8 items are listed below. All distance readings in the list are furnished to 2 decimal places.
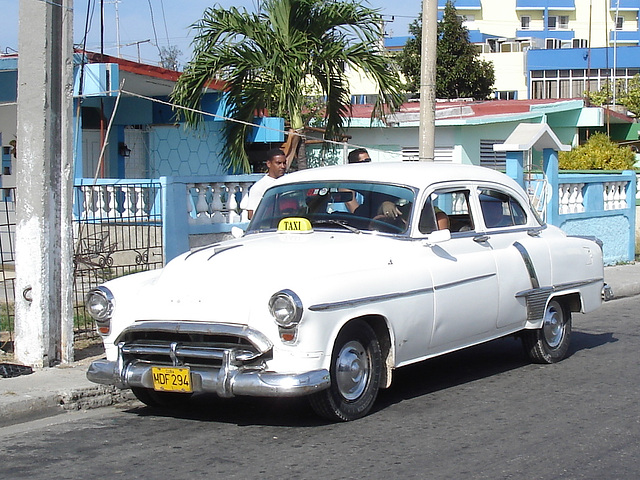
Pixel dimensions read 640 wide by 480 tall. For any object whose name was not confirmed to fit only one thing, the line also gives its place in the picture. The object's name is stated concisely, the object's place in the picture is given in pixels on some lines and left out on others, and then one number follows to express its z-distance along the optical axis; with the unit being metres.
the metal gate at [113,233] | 10.44
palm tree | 13.91
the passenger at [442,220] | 7.51
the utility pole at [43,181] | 7.77
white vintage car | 5.86
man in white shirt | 9.68
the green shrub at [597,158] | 22.23
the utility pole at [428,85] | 10.85
